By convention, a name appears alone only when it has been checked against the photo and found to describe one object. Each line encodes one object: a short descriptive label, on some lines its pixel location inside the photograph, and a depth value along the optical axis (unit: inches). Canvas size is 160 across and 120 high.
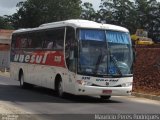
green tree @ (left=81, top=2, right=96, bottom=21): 4227.1
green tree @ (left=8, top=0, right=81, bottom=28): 3745.1
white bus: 741.3
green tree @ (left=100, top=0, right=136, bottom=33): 4106.8
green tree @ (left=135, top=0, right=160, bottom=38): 4092.0
